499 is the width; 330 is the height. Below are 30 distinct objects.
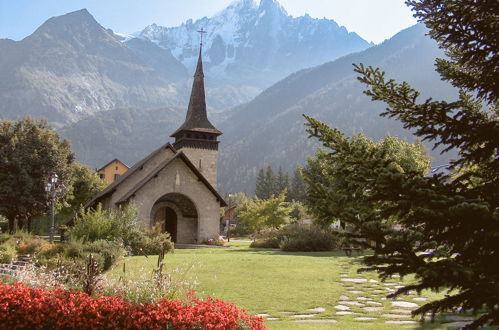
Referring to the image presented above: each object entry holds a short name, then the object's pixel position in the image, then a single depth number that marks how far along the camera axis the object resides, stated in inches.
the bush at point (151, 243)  815.7
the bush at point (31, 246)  730.7
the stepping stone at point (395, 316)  316.2
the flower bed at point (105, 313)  237.9
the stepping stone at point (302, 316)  320.5
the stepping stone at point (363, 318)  311.3
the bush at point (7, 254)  640.4
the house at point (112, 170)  3420.3
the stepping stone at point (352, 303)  367.6
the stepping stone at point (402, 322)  297.6
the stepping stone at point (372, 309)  342.6
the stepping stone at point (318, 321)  304.9
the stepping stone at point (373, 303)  369.1
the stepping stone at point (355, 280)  488.1
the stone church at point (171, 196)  1201.4
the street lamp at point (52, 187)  1084.0
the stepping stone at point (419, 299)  383.6
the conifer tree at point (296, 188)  3715.6
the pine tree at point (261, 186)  4097.0
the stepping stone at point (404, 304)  355.8
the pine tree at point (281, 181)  4094.5
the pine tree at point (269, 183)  4035.4
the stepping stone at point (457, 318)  301.8
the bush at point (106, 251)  582.9
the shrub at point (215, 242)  1277.8
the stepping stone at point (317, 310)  340.8
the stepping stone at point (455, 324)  278.1
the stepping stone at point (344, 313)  332.9
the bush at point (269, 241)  1128.8
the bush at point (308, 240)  966.4
